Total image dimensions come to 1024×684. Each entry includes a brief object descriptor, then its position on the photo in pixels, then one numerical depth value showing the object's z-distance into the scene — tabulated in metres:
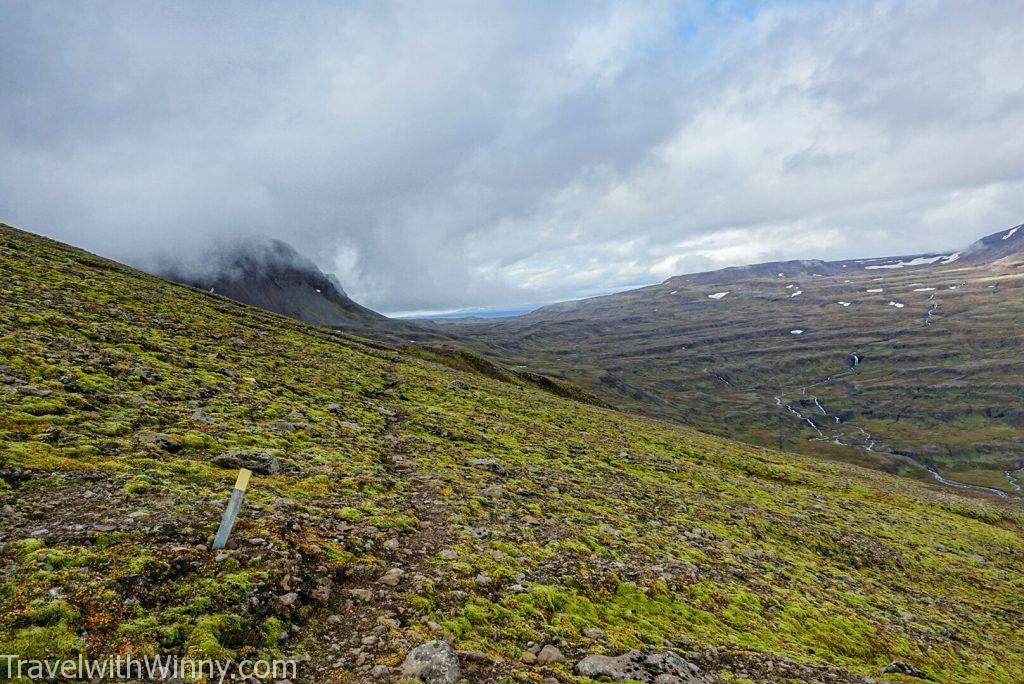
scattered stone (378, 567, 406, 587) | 10.91
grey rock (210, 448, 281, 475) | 14.53
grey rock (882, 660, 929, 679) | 13.40
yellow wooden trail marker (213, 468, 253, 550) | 9.56
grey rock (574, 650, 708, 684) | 9.24
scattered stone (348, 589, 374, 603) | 10.12
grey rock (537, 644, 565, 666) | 9.54
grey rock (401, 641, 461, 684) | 7.98
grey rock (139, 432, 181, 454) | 14.10
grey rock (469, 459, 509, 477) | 22.20
